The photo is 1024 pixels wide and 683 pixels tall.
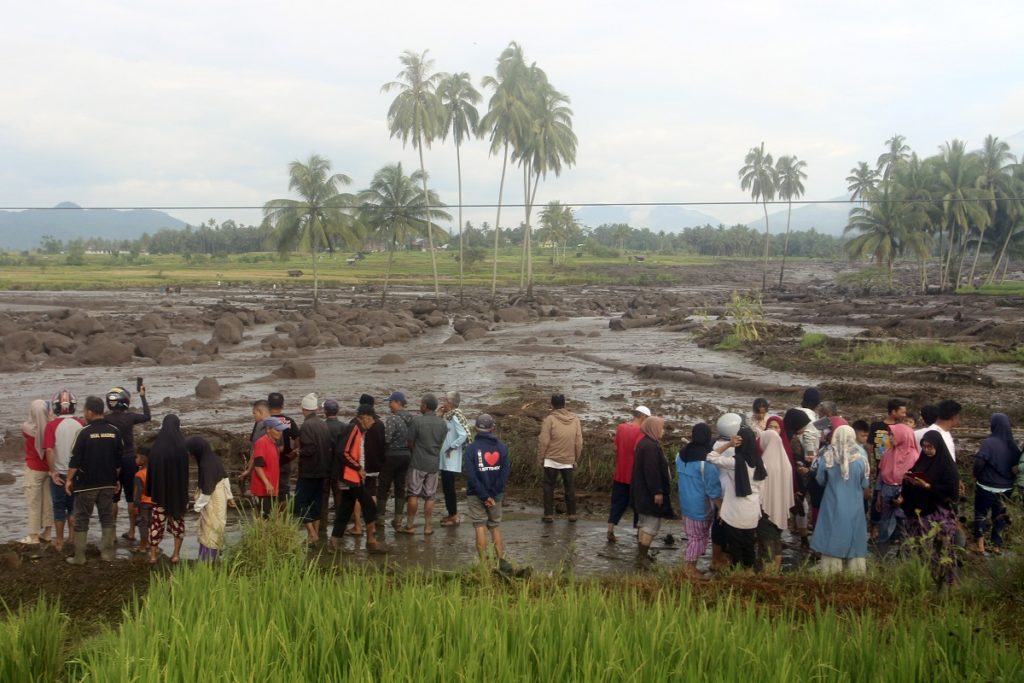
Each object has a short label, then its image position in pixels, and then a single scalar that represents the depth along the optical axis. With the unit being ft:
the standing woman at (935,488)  24.35
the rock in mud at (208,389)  66.33
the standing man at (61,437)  27.09
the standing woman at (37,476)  27.66
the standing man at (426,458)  30.99
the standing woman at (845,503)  23.65
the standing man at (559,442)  32.01
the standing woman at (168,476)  25.84
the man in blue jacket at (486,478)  27.53
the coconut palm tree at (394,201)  161.48
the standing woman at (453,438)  30.63
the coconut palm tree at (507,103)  161.89
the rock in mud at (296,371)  77.53
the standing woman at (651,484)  27.30
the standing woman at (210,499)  25.61
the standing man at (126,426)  26.89
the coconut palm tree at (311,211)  156.76
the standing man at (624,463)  29.76
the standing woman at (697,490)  25.44
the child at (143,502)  26.94
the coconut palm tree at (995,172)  184.75
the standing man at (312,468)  28.73
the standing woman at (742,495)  23.85
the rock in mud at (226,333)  104.63
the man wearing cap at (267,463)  28.17
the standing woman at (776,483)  24.91
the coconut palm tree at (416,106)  156.66
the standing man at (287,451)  29.94
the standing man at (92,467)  26.12
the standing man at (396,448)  31.35
